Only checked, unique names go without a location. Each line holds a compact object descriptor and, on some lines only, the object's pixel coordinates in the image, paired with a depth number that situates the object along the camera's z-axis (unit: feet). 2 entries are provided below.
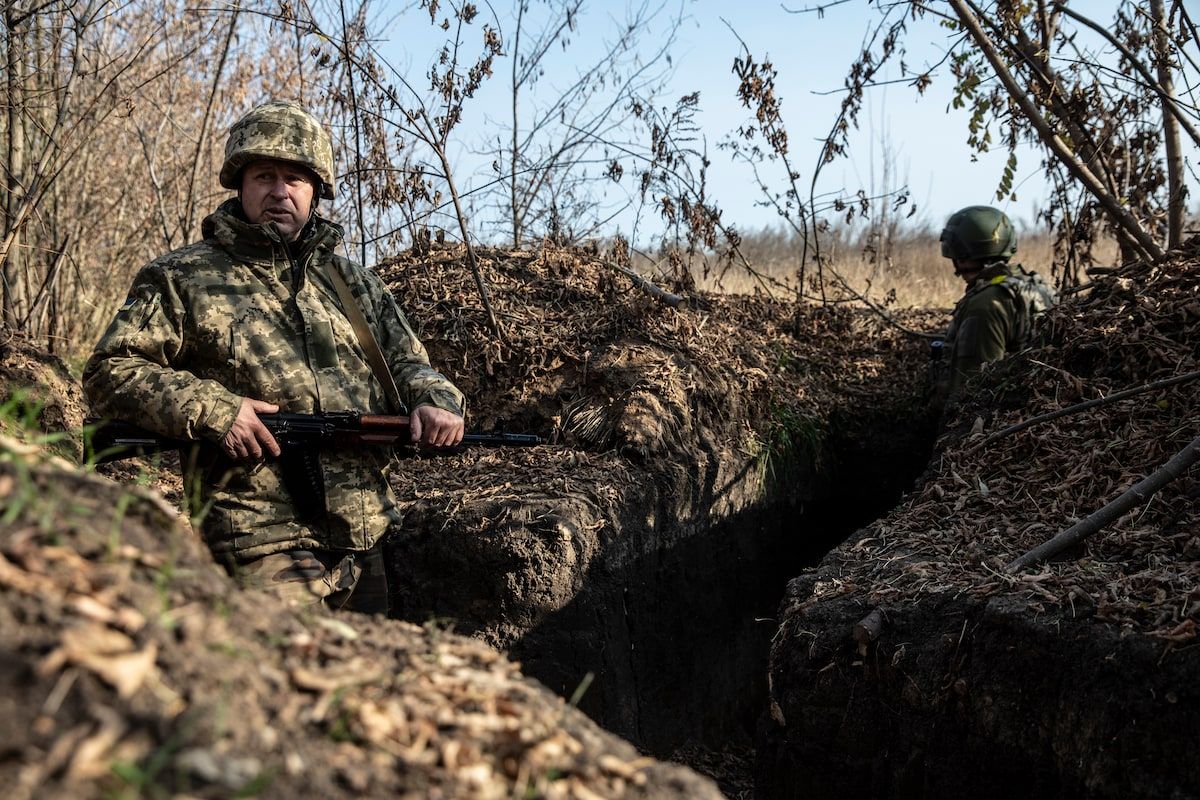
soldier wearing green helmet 22.48
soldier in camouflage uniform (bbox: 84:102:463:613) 11.87
